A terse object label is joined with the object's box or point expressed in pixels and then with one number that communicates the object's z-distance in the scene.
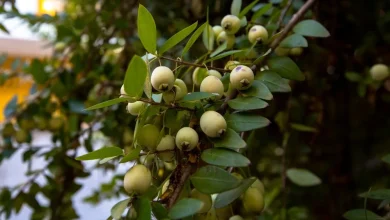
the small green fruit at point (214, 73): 0.27
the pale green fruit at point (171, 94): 0.24
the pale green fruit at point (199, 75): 0.29
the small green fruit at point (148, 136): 0.23
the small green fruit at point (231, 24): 0.32
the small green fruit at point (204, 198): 0.24
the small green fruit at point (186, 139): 0.23
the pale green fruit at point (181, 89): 0.24
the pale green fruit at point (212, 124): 0.23
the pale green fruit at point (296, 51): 0.38
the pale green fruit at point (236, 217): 0.27
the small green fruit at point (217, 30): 0.34
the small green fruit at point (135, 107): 0.24
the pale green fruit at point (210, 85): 0.25
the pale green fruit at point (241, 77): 0.26
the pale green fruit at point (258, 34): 0.32
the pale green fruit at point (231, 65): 0.28
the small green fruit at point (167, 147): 0.24
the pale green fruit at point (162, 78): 0.23
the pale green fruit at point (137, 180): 0.22
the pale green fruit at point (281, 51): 0.35
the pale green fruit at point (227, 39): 0.32
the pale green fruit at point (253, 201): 0.27
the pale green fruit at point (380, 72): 0.44
